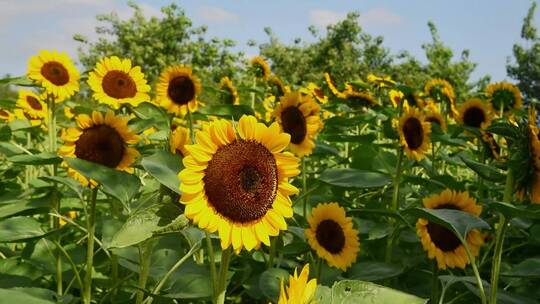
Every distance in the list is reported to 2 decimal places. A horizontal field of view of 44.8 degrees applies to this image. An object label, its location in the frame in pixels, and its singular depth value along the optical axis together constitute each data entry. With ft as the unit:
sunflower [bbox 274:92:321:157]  7.79
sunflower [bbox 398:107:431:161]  7.94
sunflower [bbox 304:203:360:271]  6.82
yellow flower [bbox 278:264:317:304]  2.66
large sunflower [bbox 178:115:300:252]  3.92
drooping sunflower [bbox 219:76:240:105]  11.96
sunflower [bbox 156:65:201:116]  10.04
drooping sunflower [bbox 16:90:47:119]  11.85
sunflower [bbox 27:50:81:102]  9.08
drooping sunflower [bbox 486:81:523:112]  12.02
